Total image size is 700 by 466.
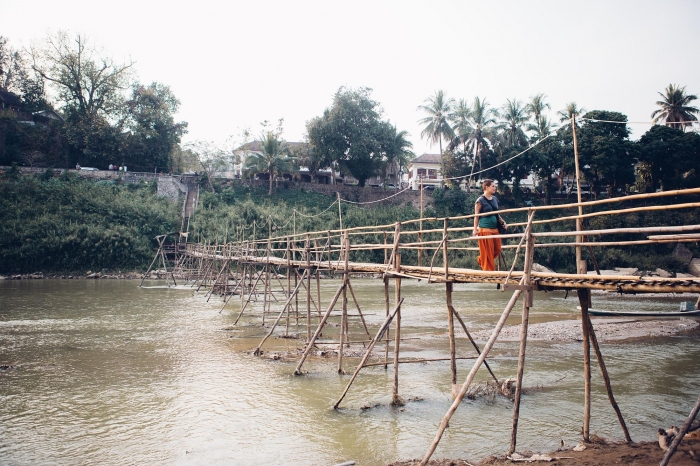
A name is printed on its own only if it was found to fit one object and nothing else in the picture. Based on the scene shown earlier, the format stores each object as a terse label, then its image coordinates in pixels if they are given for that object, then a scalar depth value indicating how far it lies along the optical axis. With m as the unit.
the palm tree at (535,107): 49.97
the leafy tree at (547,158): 44.91
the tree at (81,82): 47.16
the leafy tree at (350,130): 46.81
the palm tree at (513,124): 49.34
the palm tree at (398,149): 48.47
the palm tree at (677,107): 46.16
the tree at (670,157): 40.53
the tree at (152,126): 47.91
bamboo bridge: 5.25
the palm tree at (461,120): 50.31
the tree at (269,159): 46.78
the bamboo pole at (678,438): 4.94
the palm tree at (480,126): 49.09
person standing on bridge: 8.38
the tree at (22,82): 49.00
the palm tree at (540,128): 48.97
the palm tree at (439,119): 50.44
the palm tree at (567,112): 45.90
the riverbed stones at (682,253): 35.28
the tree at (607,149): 41.34
